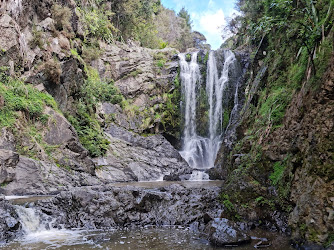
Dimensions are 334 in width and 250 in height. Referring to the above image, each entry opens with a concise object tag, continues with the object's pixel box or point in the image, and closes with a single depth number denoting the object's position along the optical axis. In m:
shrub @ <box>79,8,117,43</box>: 20.58
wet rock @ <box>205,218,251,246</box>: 5.08
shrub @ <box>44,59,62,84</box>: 12.95
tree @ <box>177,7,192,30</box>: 46.13
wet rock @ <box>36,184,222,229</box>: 6.53
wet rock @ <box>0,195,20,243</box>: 5.41
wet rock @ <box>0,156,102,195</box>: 8.66
